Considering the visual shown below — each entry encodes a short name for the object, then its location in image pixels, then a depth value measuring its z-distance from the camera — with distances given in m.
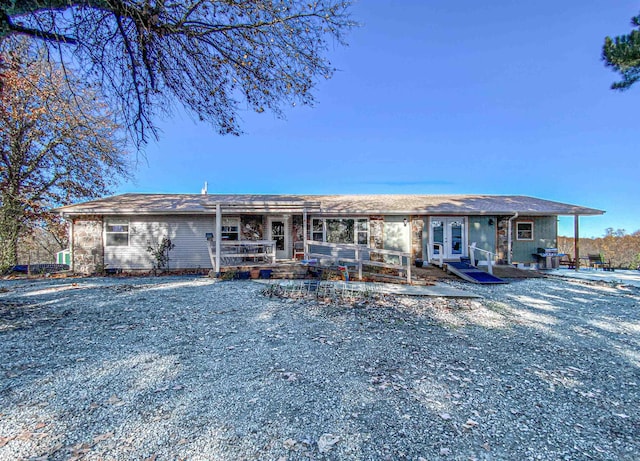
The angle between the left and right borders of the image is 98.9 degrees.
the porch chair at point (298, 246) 12.06
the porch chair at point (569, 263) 13.07
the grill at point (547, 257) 12.26
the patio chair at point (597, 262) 13.34
